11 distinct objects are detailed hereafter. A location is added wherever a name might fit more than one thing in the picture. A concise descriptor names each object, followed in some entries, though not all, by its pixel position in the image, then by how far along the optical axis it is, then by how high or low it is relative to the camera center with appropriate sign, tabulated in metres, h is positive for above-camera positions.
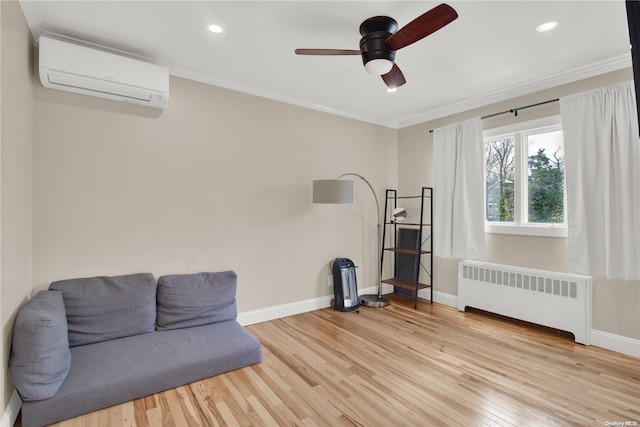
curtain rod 3.27 +1.17
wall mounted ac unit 2.33 +1.13
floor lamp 3.54 +0.26
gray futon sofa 1.85 -0.99
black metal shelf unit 4.33 -0.41
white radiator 3.05 -0.90
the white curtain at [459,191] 3.84 +0.30
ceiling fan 2.06 +1.14
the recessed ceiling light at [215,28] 2.35 +1.42
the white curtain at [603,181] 2.74 +0.29
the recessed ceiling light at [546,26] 2.30 +1.40
